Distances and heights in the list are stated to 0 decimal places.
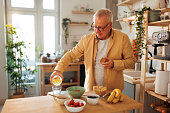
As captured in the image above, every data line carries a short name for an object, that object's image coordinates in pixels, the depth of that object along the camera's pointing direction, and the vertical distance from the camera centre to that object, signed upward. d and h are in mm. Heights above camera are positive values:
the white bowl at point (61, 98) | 1447 -438
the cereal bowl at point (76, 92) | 1592 -417
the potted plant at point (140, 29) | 2156 +265
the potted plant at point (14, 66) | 3695 -383
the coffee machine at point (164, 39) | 1949 +120
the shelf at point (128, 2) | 3425 +1000
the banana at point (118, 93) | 1520 -410
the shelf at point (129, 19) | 3049 +608
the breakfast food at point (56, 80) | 1655 -313
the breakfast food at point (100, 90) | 1643 -408
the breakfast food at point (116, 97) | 1512 -447
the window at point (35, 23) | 4180 +685
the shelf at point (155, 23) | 1995 +344
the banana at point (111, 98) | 1510 -448
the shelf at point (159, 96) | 1946 -583
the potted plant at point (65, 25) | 4332 +640
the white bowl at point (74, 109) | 1311 -477
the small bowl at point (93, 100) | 1456 -452
